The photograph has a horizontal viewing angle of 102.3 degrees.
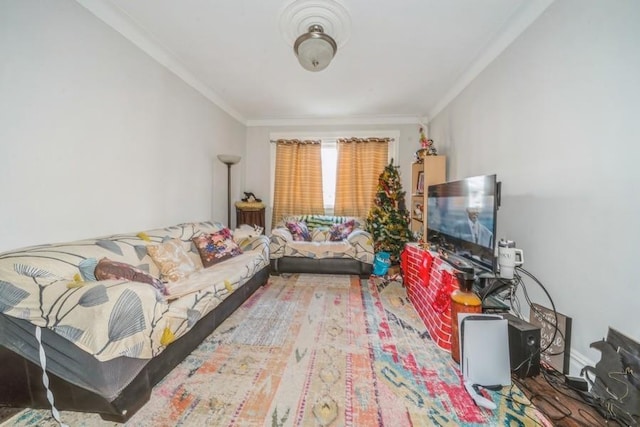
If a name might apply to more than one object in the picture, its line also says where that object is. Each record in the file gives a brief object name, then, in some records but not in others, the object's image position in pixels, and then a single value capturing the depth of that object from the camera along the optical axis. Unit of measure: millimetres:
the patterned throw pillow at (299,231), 3787
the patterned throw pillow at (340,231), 3836
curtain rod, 4453
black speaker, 1479
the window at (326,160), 4594
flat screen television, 1769
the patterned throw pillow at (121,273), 1465
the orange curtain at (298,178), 4621
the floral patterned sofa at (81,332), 1087
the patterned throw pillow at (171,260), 2051
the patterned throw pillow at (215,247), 2555
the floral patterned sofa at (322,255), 3424
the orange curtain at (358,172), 4477
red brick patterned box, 1850
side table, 4219
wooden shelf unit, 3311
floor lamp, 3535
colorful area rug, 1239
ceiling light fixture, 1976
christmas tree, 3758
